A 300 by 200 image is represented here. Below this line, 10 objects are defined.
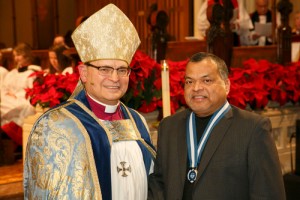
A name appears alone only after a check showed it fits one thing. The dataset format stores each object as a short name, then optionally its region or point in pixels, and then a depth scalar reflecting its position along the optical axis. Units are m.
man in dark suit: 2.50
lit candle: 3.12
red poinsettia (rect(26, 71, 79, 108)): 4.10
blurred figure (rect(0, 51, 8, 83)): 8.09
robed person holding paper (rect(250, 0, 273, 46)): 7.33
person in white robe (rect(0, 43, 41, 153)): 6.78
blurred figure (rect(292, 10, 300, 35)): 7.33
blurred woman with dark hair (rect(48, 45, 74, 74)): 6.23
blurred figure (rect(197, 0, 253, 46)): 6.67
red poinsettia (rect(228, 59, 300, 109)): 4.67
